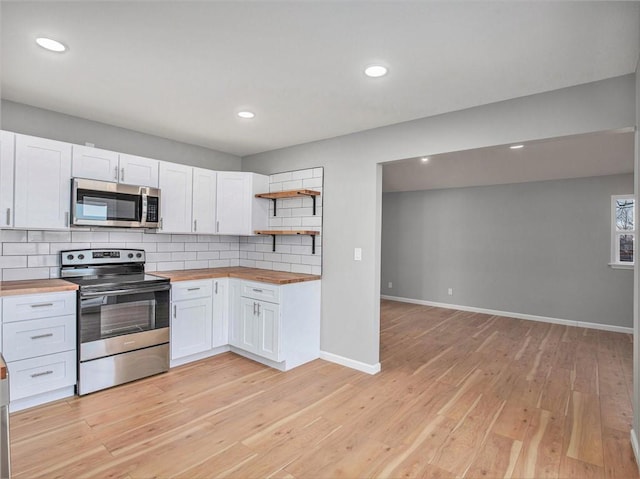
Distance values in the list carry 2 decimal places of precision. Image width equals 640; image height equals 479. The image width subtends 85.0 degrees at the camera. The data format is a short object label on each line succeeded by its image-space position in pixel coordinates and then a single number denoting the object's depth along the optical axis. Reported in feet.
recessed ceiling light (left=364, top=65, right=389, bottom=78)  7.60
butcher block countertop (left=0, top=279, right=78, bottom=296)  8.48
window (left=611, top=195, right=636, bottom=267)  18.03
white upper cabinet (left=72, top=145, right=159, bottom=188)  10.31
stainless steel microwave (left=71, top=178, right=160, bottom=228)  10.12
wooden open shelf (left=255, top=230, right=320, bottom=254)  12.69
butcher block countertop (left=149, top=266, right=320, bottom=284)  11.69
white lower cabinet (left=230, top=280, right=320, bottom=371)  11.65
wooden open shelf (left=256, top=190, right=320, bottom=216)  12.91
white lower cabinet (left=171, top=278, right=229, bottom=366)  11.65
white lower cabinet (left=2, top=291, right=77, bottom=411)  8.48
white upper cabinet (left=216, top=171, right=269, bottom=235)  13.96
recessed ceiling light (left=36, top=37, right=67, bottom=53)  6.76
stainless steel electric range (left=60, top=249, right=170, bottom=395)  9.63
